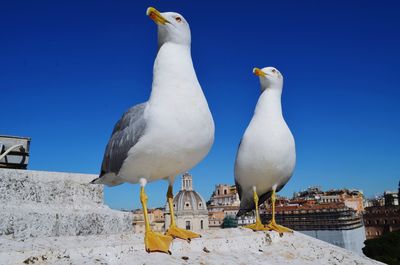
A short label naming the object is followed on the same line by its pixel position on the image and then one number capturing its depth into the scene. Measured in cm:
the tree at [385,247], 3038
